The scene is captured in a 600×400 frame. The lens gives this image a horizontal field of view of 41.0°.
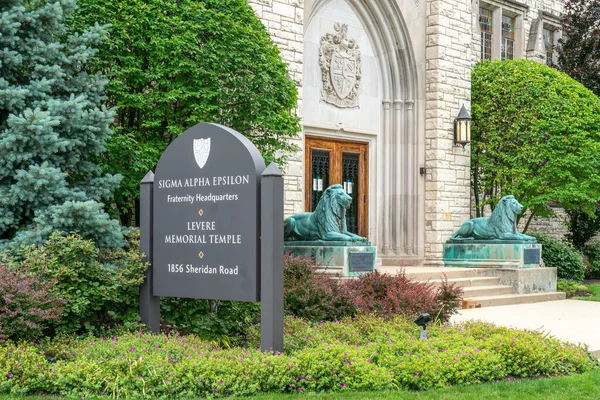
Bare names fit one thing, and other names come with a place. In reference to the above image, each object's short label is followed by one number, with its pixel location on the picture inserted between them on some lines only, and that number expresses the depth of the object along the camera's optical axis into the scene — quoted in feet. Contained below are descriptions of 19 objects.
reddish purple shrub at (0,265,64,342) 23.82
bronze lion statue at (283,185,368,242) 42.63
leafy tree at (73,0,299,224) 36.27
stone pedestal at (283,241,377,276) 42.16
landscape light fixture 25.46
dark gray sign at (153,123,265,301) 24.62
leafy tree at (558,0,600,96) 75.97
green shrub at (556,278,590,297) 53.67
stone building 58.39
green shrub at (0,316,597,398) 21.22
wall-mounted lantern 60.23
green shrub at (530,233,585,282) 58.39
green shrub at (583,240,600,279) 72.18
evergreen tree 28.73
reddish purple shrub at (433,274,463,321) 33.22
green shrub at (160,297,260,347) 28.53
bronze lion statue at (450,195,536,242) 51.83
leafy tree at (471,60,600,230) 59.88
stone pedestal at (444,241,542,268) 50.93
